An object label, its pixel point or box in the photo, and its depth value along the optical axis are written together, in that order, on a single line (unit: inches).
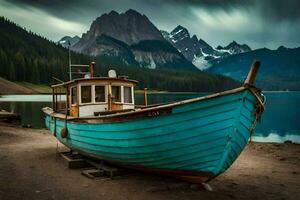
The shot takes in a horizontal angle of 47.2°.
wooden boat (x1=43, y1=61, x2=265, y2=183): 351.6
